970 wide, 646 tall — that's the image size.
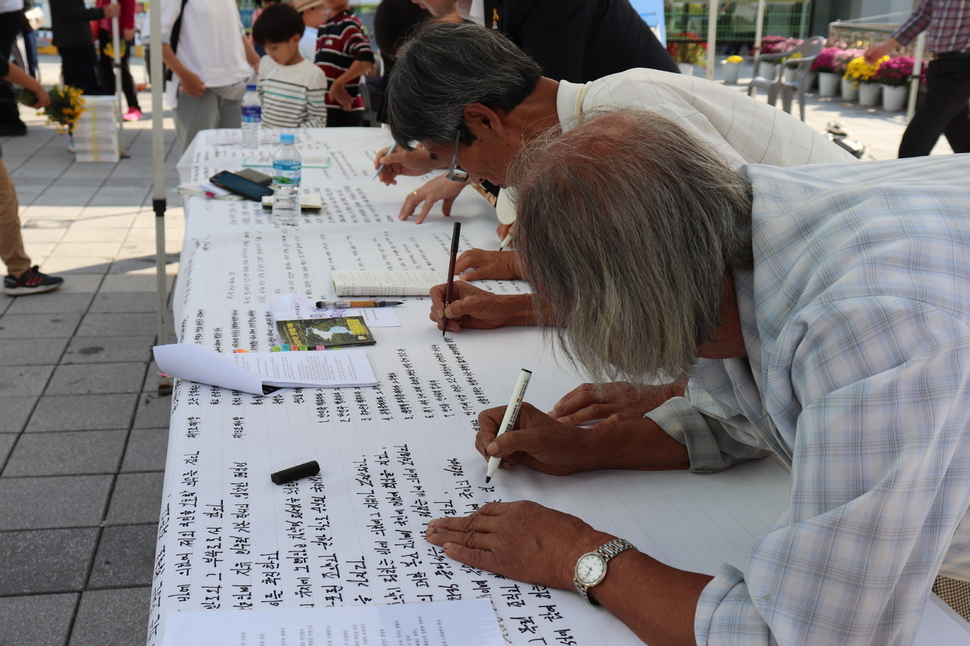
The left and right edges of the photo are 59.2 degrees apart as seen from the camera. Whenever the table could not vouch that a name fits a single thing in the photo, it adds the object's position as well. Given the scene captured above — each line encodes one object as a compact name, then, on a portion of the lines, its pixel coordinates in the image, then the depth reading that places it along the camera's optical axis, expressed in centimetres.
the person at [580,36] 232
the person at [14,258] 390
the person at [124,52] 880
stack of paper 707
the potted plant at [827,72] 1108
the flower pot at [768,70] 995
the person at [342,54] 497
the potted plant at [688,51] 905
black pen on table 185
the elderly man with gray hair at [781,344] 75
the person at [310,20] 607
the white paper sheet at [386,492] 98
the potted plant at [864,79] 1009
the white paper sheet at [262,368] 144
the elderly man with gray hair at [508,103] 170
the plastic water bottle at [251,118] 374
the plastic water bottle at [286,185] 251
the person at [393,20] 362
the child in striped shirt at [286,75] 457
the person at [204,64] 475
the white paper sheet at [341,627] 89
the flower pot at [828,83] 1145
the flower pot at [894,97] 1002
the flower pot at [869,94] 1038
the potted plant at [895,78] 986
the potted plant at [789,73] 1010
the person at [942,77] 452
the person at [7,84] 658
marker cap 117
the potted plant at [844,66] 1060
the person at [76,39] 774
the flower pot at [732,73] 1066
